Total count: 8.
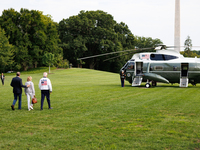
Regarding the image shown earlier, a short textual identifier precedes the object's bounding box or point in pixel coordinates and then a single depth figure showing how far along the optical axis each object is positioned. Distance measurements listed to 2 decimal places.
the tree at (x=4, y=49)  56.20
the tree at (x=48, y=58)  60.34
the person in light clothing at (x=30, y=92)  11.18
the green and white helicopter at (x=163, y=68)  22.53
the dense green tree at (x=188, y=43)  115.43
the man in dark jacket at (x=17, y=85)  11.20
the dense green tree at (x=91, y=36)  71.75
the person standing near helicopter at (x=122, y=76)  23.64
